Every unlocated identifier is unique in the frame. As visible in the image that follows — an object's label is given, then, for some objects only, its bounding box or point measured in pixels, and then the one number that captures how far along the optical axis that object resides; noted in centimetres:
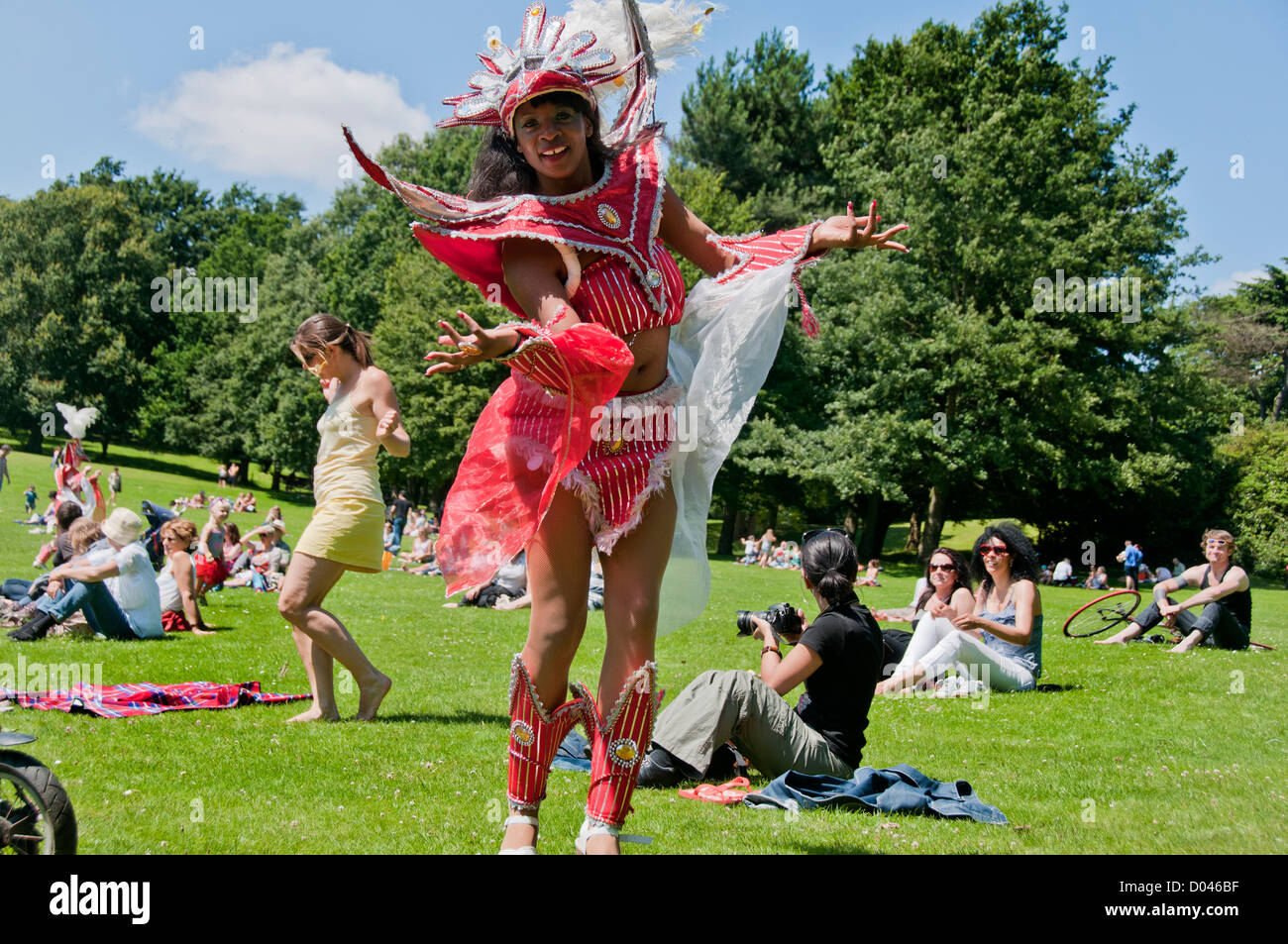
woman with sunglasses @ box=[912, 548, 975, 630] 796
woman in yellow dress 559
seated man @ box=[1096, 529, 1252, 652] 1048
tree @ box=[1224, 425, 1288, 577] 3225
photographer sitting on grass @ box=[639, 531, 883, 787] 483
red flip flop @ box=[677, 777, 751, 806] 455
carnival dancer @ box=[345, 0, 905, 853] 313
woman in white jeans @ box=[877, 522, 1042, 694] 752
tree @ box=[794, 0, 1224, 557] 2770
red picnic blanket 577
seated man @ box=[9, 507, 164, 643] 846
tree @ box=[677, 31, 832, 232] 3650
